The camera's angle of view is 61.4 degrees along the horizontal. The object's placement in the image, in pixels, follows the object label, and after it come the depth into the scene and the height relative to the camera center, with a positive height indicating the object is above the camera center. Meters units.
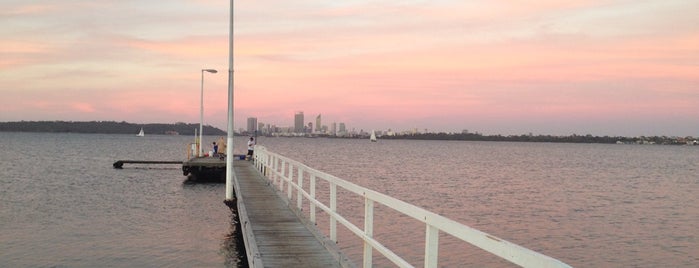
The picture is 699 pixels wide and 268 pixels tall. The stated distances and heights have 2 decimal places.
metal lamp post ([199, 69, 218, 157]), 45.17 +2.85
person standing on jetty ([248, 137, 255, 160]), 40.72 -0.93
